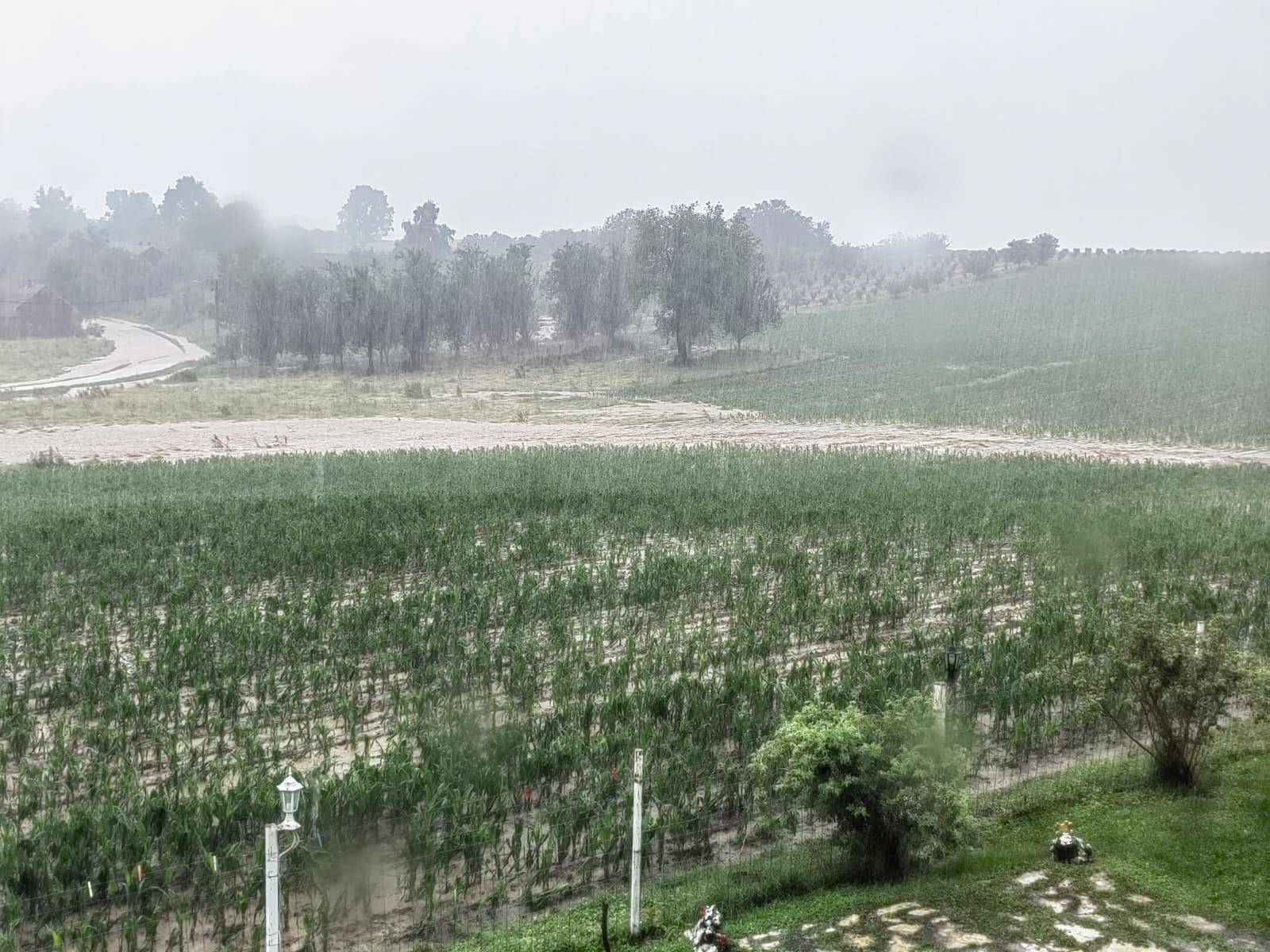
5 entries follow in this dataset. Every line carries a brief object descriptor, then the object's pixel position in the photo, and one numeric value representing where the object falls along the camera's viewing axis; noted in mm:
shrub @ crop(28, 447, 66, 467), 34281
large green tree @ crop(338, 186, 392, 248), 192000
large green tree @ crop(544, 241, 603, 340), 89750
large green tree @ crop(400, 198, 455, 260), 149500
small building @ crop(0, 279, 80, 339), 83375
